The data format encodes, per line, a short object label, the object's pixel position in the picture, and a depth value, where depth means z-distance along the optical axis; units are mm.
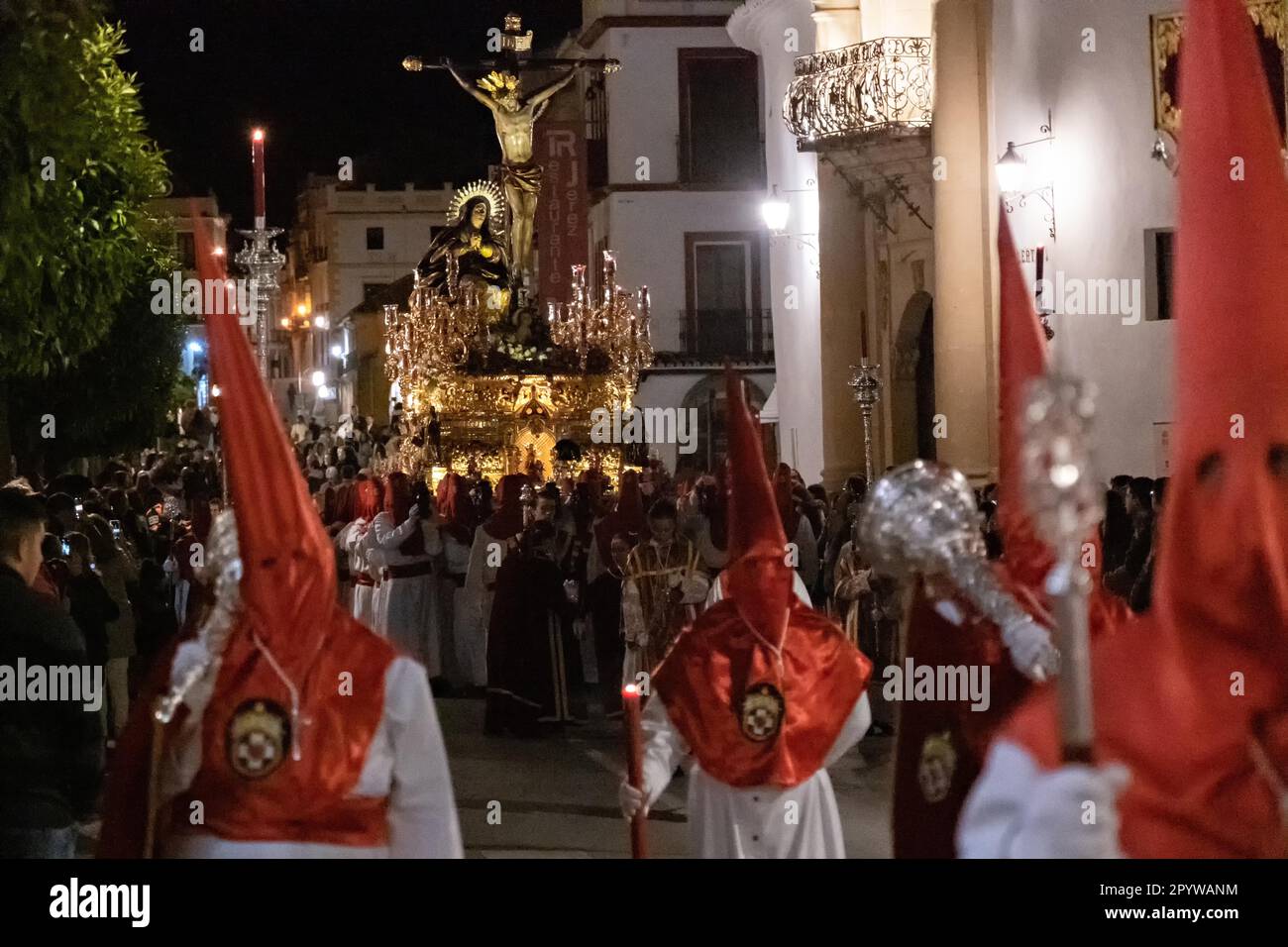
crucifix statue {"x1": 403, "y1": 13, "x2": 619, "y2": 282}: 25547
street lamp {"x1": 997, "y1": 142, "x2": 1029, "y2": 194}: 15602
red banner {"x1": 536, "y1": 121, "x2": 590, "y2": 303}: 33438
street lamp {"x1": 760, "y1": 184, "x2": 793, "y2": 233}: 22641
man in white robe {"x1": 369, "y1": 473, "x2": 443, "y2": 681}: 17703
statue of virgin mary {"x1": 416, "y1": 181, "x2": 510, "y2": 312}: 25672
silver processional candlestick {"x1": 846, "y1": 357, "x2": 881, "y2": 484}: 21531
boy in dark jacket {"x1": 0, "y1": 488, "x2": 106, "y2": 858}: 6414
